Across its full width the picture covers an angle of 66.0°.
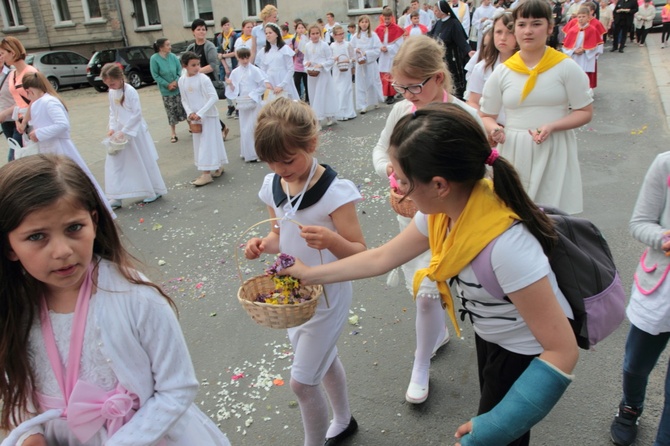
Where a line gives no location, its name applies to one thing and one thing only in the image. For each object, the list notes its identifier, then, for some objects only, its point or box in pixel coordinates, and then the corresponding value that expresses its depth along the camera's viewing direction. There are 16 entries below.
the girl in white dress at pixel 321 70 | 11.27
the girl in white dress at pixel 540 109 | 3.32
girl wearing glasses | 2.88
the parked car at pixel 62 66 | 21.03
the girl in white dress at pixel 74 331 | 1.50
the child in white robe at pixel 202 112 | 7.83
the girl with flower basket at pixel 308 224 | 2.25
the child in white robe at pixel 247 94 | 8.93
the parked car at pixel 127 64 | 20.52
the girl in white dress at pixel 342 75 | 11.76
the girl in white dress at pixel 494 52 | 4.32
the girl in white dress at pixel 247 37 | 11.75
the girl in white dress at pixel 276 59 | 10.19
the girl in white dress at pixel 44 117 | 5.90
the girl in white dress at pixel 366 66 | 12.77
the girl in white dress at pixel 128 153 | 6.93
